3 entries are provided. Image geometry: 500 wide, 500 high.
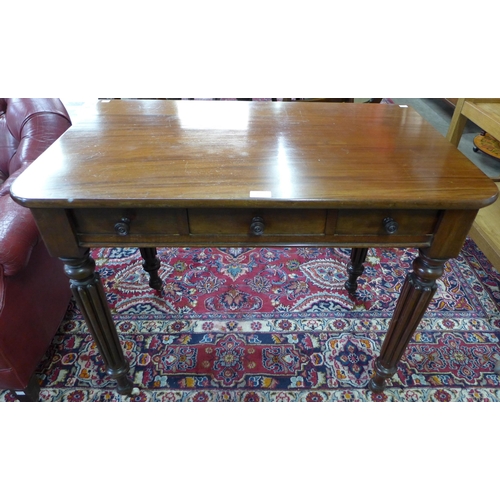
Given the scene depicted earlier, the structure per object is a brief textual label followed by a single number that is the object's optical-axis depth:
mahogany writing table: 0.84
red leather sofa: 1.11
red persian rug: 1.36
